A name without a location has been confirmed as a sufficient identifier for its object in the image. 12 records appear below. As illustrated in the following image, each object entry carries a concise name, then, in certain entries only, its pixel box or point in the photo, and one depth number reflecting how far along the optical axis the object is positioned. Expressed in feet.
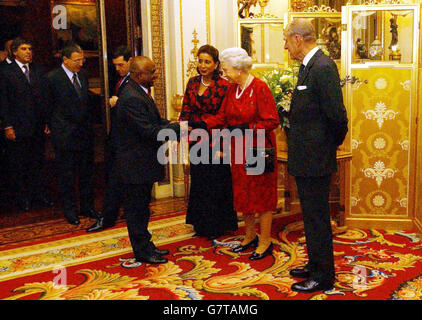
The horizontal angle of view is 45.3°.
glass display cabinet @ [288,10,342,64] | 17.54
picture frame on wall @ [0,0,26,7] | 29.81
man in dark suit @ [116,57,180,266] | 12.05
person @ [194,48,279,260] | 12.48
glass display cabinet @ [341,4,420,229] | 15.01
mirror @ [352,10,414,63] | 15.06
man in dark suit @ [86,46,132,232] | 15.47
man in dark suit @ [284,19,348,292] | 10.12
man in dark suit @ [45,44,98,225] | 16.43
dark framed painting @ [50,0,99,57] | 31.76
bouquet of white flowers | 14.15
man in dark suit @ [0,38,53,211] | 18.34
